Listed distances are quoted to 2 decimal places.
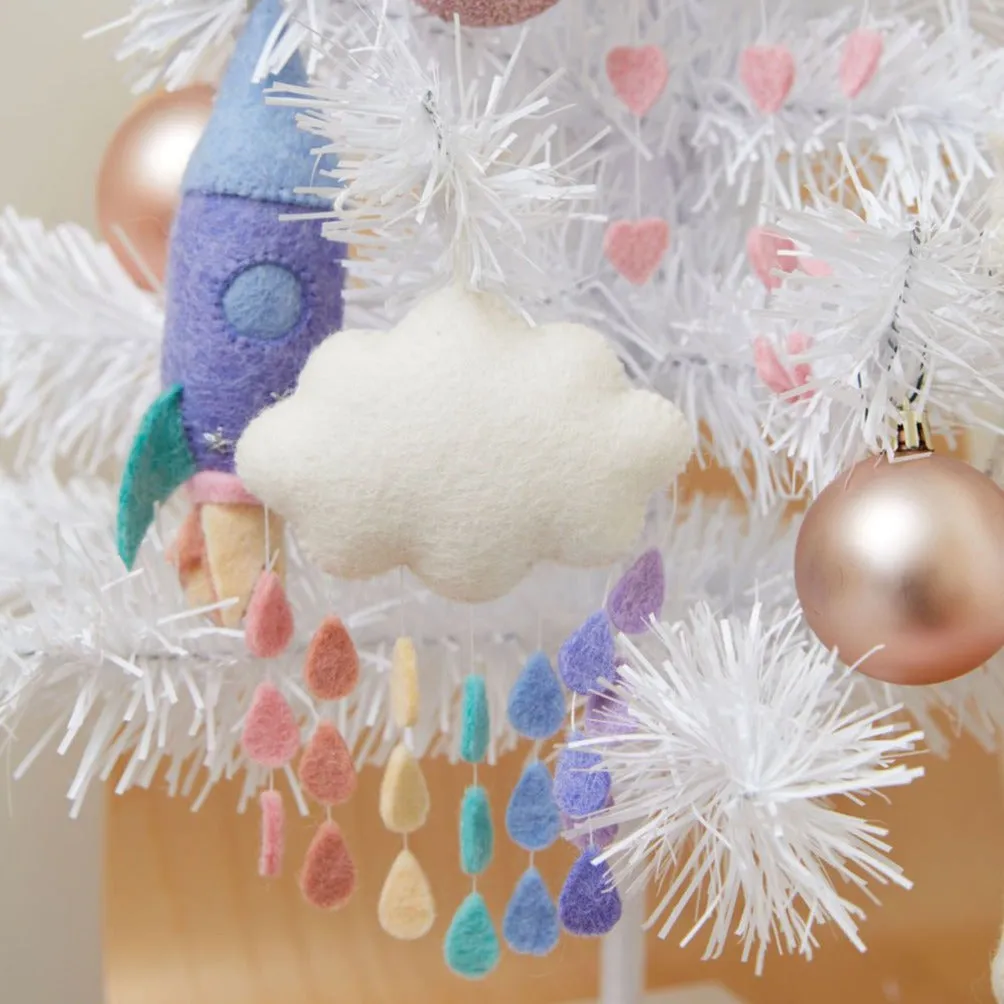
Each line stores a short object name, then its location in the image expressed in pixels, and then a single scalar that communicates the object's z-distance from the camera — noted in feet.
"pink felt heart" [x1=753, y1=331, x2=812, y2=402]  1.44
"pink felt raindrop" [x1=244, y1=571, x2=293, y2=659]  1.45
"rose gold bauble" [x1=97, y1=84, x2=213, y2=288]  1.86
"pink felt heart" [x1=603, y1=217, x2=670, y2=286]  1.62
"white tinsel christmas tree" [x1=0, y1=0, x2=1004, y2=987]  1.19
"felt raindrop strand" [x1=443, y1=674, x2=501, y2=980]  1.51
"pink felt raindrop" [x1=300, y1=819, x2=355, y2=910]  1.59
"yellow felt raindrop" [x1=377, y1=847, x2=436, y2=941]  1.60
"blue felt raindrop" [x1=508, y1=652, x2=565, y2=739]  1.47
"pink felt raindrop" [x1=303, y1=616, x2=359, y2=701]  1.46
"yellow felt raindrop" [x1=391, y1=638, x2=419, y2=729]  1.47
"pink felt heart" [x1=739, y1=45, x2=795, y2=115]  1.60
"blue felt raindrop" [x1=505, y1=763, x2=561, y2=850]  1.55
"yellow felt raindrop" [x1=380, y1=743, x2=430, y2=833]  1.56
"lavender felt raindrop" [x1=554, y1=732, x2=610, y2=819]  1.32
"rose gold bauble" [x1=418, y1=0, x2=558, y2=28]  1.37
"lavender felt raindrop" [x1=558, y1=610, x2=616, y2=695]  1.37
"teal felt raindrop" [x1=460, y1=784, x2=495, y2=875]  1.59
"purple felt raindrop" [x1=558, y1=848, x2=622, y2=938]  1.38
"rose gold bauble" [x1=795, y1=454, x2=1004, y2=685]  1.20
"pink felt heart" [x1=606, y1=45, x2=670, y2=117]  1.62
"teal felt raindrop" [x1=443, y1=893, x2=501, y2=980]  1.64
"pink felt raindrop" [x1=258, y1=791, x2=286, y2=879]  1.58
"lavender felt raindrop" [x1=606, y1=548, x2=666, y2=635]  1.39
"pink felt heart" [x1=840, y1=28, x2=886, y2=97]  1.57
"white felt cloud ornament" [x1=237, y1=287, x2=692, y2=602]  1.23
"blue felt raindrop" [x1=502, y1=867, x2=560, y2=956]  1.59
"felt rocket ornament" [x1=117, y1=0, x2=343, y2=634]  1.38
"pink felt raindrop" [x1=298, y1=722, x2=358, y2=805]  1.53
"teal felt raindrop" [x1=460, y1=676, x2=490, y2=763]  1.51
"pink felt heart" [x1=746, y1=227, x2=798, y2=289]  1.58
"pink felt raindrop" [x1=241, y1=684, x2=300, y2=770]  1.52
